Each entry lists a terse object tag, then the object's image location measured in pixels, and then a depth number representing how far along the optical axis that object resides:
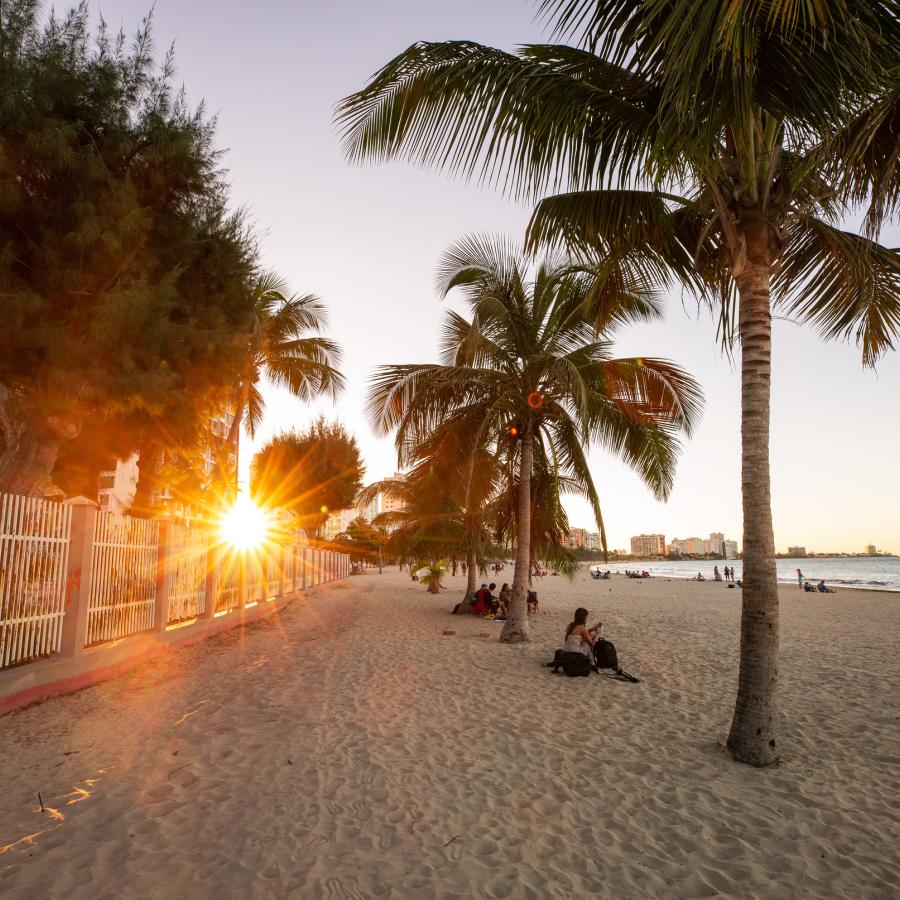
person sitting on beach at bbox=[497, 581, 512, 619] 16.44
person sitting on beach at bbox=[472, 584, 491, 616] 17.58
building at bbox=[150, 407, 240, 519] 14.62
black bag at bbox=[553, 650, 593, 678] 8.53
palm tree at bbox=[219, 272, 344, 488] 17.45
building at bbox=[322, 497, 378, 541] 24.37
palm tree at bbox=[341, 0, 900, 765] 3.82
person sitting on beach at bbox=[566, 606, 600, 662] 8.88
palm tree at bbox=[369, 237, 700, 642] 10.99
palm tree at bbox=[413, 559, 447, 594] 26.49
